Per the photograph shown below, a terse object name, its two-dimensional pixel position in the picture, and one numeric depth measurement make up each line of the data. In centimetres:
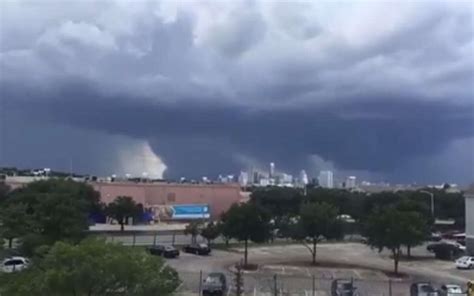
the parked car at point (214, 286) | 3850
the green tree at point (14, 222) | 4781
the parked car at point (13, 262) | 4053
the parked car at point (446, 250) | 6969
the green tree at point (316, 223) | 6122
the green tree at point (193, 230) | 7412
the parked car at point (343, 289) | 3744
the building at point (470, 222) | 7094
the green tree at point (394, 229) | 5672
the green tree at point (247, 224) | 6200
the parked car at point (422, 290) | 3795
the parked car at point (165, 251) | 5931
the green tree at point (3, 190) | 9114
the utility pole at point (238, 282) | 2990
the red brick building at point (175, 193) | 11012
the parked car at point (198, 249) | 6569
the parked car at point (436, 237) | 8464
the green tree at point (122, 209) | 9344
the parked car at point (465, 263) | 5994
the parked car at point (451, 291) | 3912
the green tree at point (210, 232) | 6909
